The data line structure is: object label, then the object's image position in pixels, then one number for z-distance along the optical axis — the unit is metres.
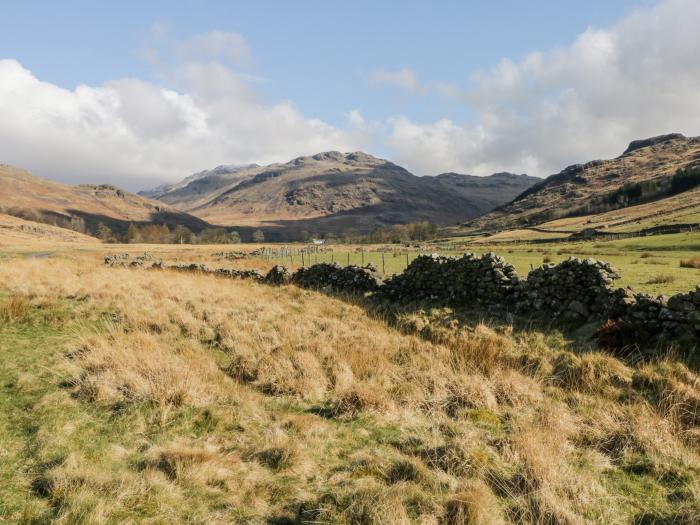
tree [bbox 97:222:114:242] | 173.00
